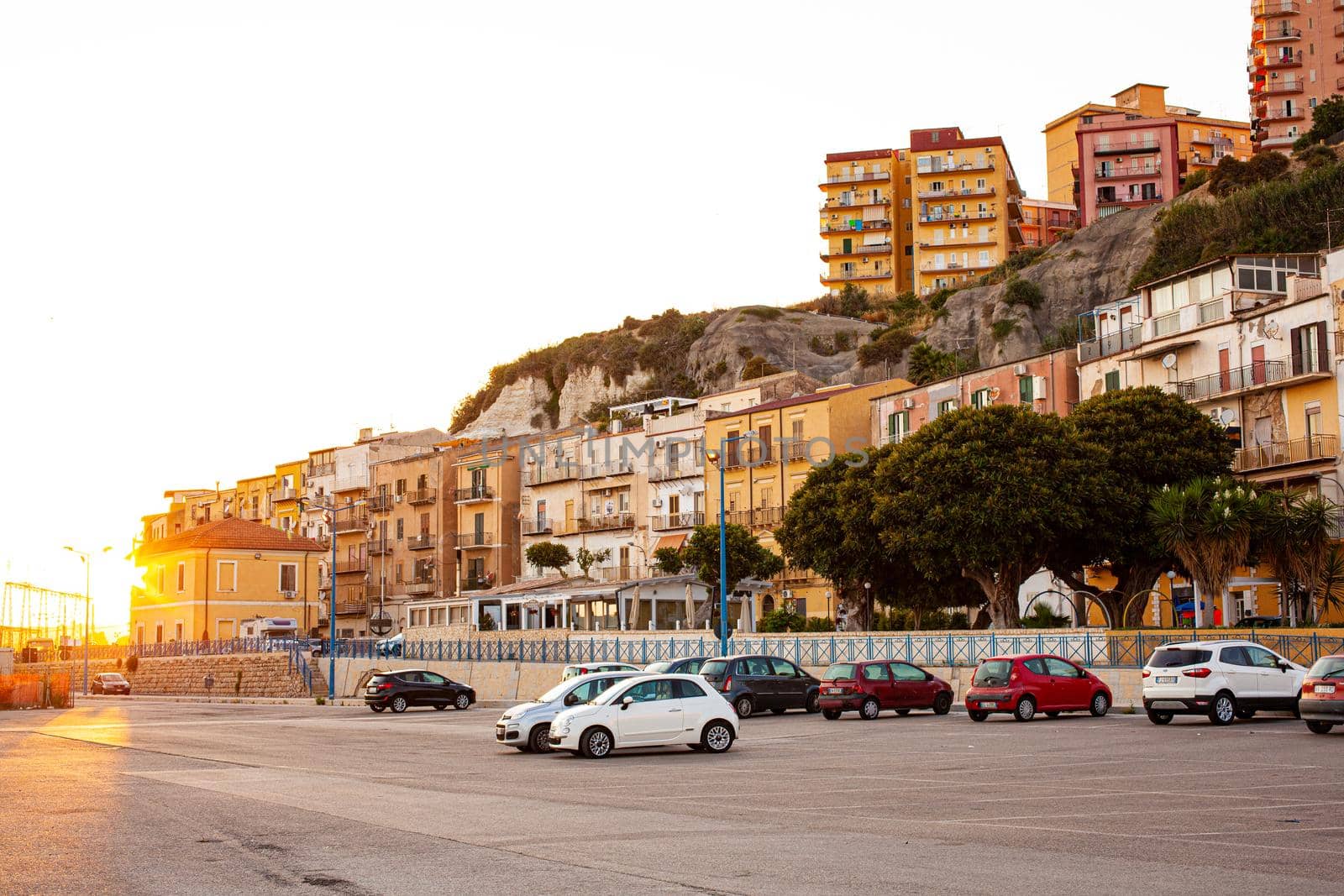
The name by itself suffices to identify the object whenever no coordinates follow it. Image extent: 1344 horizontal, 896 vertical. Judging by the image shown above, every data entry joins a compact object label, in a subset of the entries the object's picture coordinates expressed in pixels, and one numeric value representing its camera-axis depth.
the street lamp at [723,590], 47.29
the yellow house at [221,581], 83.38
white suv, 28.39
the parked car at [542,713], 27.08
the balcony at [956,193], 117.69
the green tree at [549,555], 77.44
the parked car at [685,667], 36.66
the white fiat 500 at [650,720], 25.34
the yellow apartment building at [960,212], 117.38
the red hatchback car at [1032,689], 31.41
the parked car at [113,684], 75.31
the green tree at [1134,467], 46.81
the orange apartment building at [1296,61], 106.88
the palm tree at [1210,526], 41.34
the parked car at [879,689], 34.44
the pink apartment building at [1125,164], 110.19
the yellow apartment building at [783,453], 67.94
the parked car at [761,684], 36.47
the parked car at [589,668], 36.81
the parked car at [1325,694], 24.08
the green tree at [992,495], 45.06
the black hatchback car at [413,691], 48.28
